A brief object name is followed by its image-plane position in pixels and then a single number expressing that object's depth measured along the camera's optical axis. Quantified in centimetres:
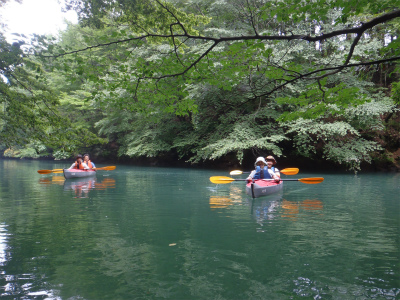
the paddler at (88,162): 1591
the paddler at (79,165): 1501
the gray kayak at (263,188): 875
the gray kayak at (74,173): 1400
